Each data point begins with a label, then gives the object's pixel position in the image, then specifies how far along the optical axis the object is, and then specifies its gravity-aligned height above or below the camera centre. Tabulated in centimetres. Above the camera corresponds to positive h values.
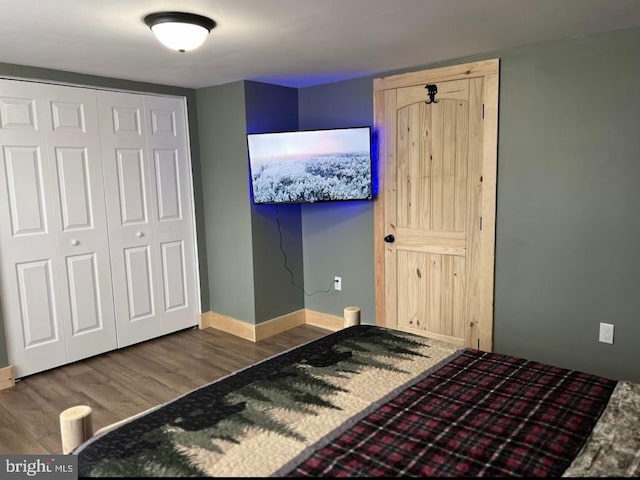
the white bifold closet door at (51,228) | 329 -26
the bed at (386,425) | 138 -82
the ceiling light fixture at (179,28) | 225 +78
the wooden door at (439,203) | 330 -17
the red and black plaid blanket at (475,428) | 138 -82
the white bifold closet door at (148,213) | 383 -20
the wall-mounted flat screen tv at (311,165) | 364 +15
